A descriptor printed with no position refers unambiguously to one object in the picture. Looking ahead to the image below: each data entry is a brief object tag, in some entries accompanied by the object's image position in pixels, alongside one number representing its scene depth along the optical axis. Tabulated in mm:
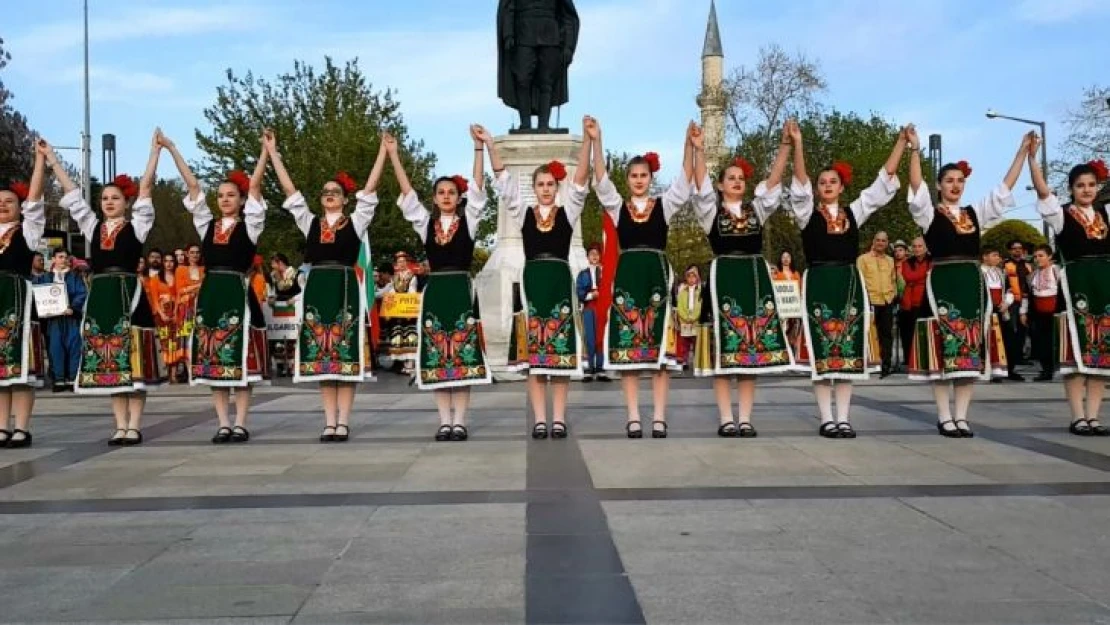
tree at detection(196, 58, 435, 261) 36062
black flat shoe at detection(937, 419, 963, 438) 7535
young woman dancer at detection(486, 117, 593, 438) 7578
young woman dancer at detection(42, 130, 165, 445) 7594
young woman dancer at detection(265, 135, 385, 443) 7598
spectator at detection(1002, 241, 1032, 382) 13656
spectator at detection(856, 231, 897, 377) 14102
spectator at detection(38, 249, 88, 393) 13328
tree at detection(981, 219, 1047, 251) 44250
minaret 38125
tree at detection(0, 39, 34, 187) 28892
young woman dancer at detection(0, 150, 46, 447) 7672
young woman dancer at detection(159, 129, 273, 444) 7594
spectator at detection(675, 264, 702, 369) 13953
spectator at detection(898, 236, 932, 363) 13398
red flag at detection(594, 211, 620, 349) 7684
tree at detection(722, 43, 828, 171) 35656
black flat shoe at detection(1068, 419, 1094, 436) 7613
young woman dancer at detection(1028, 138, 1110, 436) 7559
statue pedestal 15312
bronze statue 15719
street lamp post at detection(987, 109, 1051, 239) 32328
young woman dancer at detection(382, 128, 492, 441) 7605
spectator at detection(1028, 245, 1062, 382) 11938
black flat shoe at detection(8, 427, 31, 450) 7742
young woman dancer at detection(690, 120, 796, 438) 7512
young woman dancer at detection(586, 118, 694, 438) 7508
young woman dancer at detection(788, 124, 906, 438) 7496
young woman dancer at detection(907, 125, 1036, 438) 7512
